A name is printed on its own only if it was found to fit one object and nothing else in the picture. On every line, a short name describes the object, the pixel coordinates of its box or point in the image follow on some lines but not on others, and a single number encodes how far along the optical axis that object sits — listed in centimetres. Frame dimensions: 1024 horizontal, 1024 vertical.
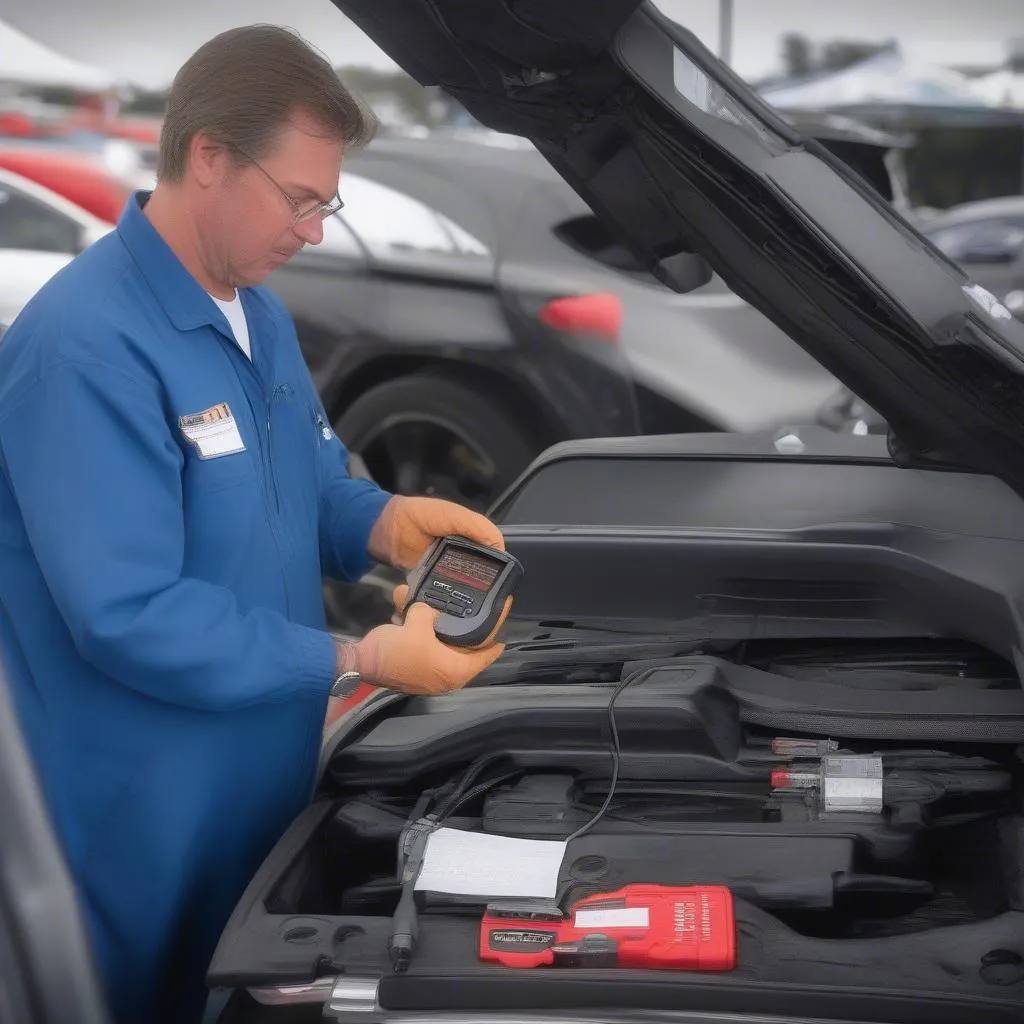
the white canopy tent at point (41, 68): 914
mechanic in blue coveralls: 143
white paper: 153
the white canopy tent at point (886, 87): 1344
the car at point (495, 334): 416
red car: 554
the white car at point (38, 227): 516
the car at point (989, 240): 930
